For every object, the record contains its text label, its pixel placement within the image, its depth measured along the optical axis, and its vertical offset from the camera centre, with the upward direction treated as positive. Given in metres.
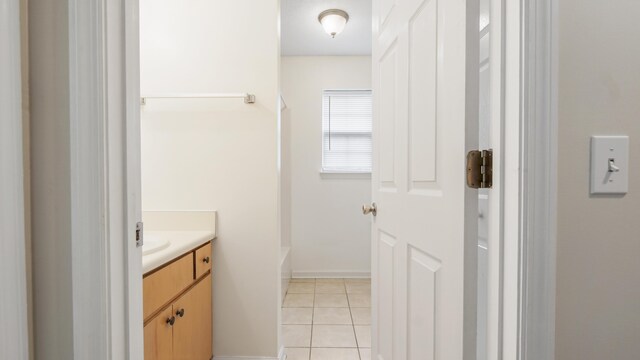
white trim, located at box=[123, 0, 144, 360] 0.58 -0.01
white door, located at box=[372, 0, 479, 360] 0.67 -0.02
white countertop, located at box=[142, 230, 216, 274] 1.02 -0.32
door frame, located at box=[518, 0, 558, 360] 0.51 +0.01
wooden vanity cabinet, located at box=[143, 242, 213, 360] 1.03 -0.59
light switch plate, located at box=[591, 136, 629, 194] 0.53 +0.02
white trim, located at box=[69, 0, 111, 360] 0.53 +0.02
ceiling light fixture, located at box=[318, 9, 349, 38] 2.37 +1.26
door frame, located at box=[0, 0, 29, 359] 0.49 -0.04
